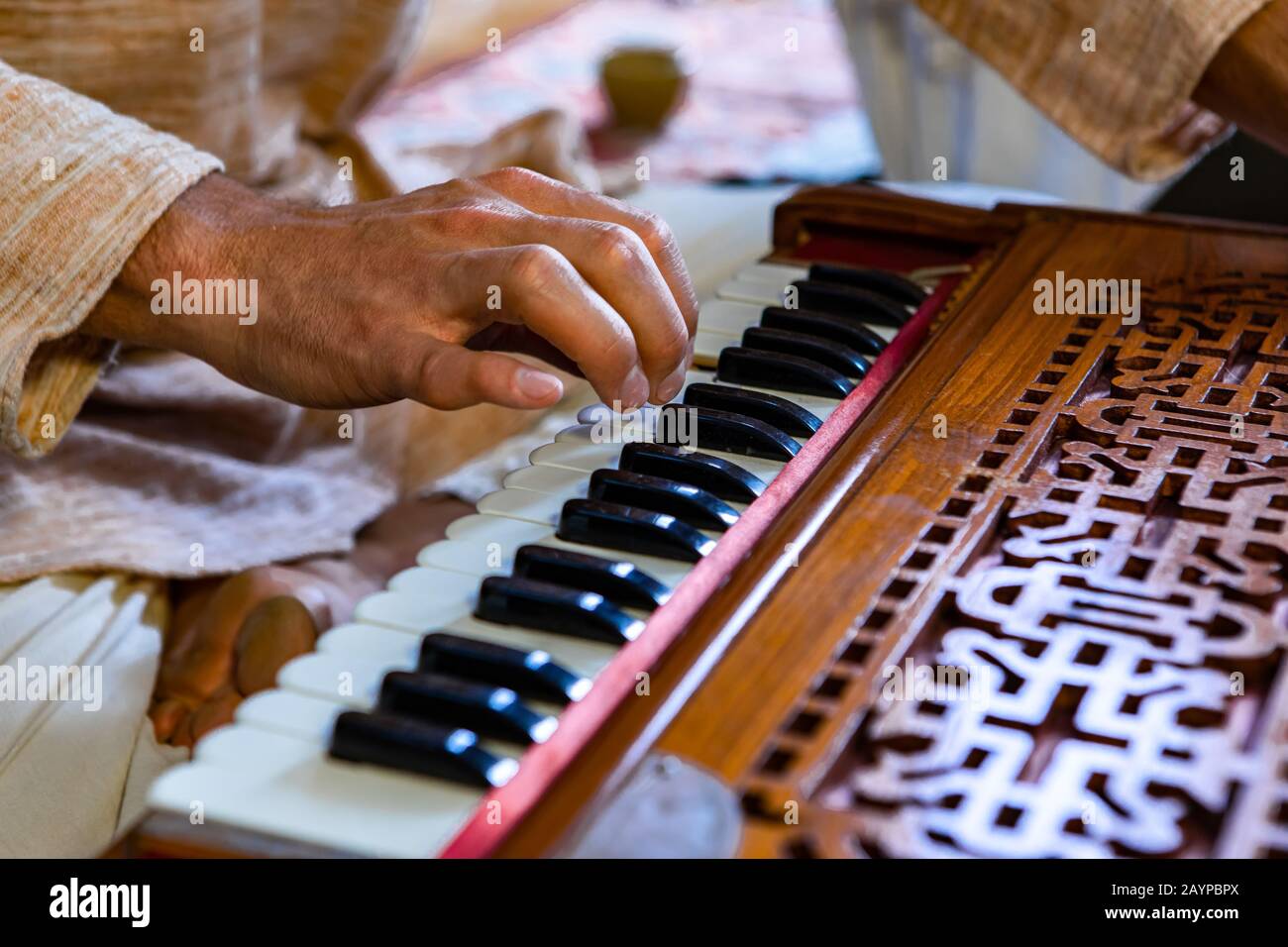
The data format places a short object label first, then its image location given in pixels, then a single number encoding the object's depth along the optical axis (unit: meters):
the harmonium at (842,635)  0.65
